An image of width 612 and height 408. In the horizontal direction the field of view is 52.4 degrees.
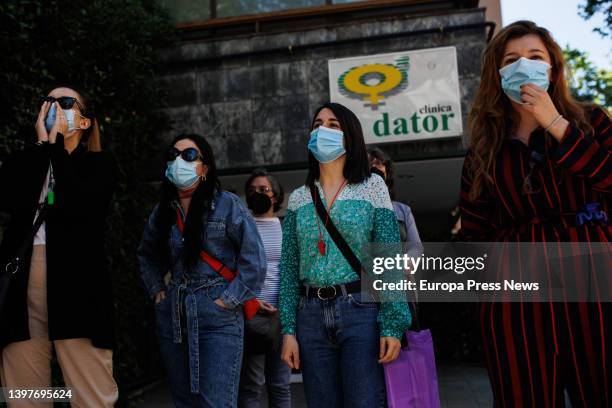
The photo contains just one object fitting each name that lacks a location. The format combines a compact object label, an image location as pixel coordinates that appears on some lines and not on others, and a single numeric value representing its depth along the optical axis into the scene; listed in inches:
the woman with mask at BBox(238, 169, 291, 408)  163.2
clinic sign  328.8
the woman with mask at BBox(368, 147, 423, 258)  193.4
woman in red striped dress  80.3
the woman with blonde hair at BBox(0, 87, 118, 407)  110.8
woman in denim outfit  134.0
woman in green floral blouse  107.9
